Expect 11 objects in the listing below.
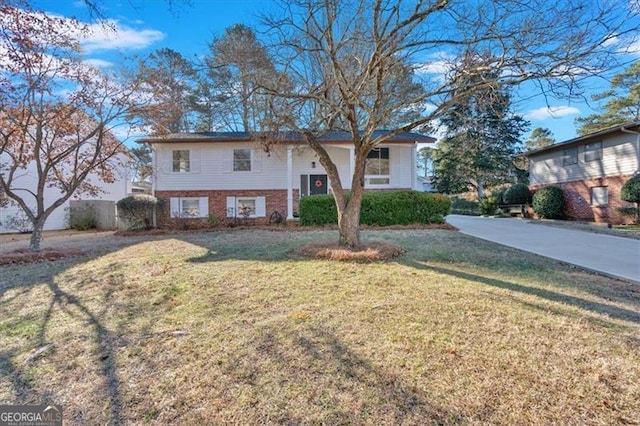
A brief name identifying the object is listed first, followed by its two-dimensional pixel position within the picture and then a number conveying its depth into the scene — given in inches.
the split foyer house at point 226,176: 631.8
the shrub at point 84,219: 681.6
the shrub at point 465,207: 1011.1
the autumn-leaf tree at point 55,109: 301.1
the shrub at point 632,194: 559.0
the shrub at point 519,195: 834.8
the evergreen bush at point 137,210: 563.8
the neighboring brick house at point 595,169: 609.0
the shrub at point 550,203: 734.5
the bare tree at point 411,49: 221.5
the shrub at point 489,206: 894.4
